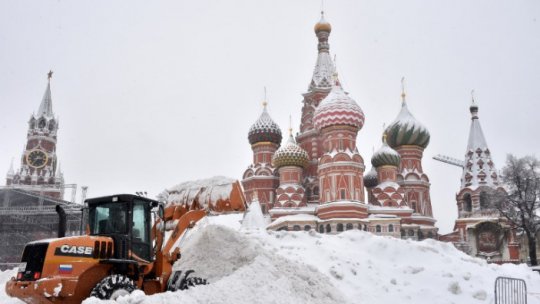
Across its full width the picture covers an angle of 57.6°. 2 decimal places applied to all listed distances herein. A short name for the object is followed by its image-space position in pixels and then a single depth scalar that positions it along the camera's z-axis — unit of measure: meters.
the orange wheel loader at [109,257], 7.30
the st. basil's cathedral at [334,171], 37.19
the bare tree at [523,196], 31.59
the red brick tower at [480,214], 38.62
